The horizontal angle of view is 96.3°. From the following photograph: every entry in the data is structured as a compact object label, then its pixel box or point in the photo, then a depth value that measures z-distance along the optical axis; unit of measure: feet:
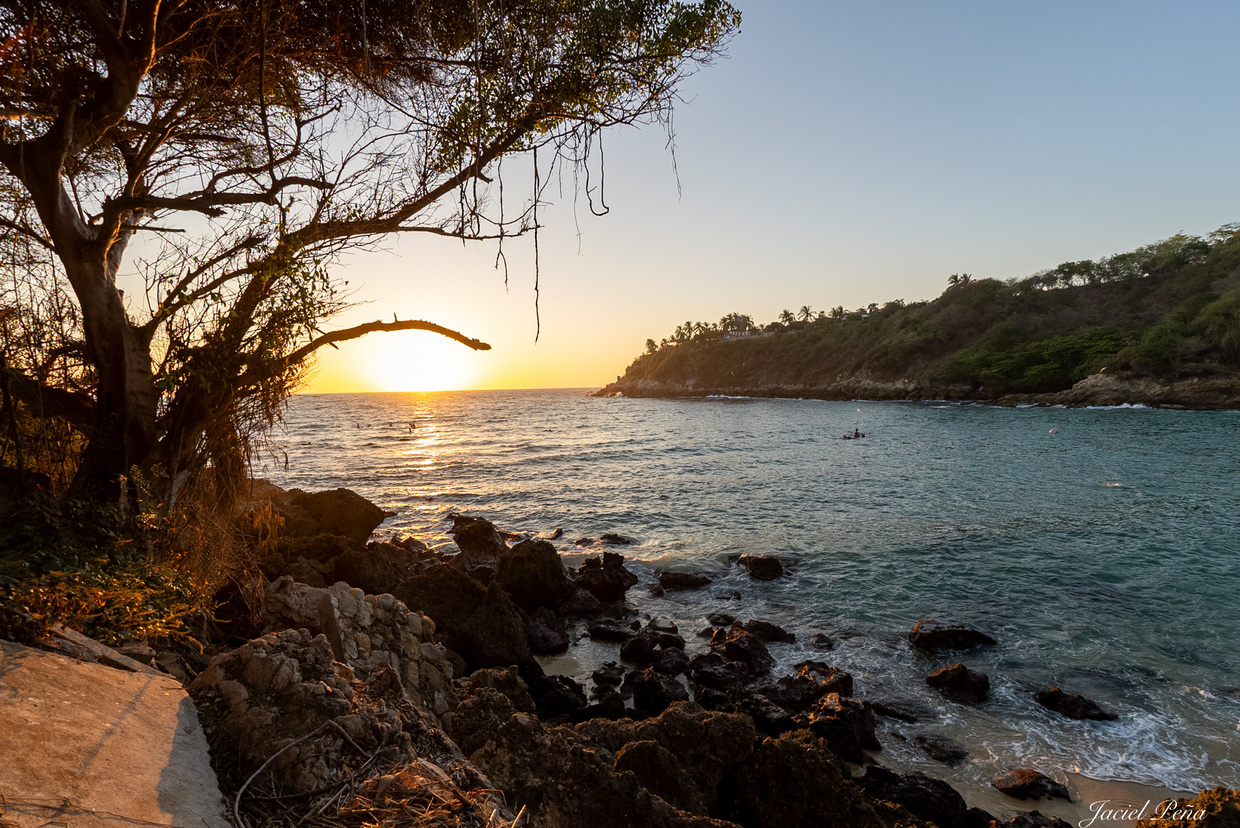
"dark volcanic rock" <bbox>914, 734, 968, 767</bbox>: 23.21
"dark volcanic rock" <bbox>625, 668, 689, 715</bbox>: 25.67
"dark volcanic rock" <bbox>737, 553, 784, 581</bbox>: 46.85
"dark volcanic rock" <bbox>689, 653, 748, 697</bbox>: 28.14
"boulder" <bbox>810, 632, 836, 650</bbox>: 34.14
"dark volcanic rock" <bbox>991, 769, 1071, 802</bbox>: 20.84
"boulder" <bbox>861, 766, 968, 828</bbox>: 19.03
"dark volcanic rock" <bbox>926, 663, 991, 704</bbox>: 28.04
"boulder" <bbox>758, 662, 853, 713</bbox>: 26.71
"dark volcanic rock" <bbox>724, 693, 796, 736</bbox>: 23.48
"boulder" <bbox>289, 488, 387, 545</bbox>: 44.96
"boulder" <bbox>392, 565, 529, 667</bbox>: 28.43
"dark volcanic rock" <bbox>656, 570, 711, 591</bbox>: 45.42
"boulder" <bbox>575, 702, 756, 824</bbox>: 17.62
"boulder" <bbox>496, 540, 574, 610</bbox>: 38.96
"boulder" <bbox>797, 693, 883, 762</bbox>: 22.79
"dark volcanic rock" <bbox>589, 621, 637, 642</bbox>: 35.14
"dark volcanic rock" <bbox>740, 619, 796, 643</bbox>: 35.29
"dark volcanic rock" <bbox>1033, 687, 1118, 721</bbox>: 26.37
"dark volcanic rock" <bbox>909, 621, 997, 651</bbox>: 33.58
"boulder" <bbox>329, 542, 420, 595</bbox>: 34.63
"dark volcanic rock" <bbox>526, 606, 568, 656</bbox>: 33.32
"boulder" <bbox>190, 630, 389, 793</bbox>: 9.23
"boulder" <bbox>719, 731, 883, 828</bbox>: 16.99
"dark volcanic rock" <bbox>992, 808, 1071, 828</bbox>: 18.42
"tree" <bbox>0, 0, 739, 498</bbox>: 14.57
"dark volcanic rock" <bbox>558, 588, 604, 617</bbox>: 39.17
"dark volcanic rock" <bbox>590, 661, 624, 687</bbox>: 29.17
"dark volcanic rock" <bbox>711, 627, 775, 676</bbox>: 30.73
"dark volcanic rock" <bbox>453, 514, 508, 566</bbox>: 48.42
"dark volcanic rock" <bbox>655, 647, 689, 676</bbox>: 29.73
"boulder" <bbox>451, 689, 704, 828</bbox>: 13.08
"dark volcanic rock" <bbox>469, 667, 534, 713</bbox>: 21.93
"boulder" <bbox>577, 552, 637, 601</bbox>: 41.75
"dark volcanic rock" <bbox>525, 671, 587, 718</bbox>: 25.48
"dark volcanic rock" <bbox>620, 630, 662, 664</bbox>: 31.78
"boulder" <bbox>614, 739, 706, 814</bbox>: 15.87
